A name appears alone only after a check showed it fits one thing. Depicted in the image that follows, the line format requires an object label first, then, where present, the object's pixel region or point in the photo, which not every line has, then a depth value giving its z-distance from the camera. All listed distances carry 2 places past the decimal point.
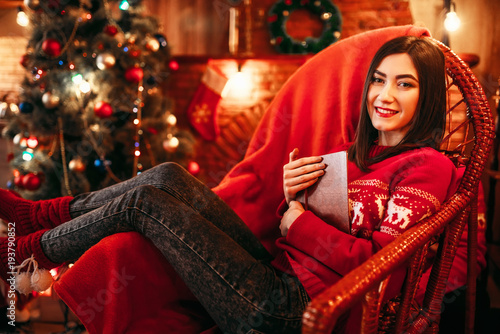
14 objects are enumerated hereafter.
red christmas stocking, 3.21
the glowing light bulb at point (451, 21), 2.31
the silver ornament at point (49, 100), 2.22
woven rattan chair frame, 0.58
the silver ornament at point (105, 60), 2.25
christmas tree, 2.29
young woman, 0.93
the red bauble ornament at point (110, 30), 2.32
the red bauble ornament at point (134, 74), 2.38
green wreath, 3.11
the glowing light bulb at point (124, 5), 2.46
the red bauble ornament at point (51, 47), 2.17
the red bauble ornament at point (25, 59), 2.36
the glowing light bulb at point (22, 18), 2.48
